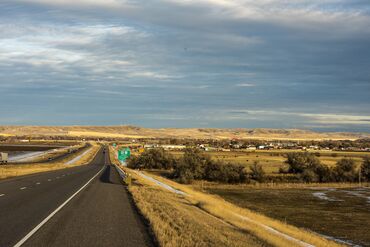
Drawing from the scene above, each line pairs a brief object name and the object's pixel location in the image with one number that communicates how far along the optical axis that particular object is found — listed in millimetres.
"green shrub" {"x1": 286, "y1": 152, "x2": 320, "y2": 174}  83875
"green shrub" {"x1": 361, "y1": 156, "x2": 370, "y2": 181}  81188
